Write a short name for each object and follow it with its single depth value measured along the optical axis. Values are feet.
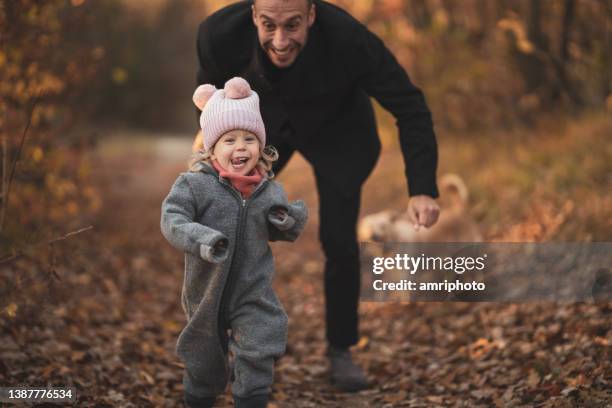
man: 11.46
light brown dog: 19.08
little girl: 9.33
